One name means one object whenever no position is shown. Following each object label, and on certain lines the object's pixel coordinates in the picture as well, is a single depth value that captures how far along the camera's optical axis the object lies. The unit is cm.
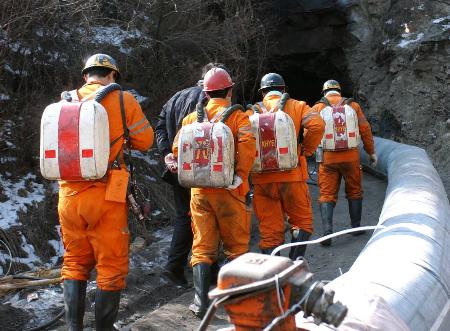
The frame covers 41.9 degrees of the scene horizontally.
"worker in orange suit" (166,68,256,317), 489
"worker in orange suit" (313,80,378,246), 782
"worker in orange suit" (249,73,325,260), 579
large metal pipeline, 260
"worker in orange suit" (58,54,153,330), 425
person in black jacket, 592
